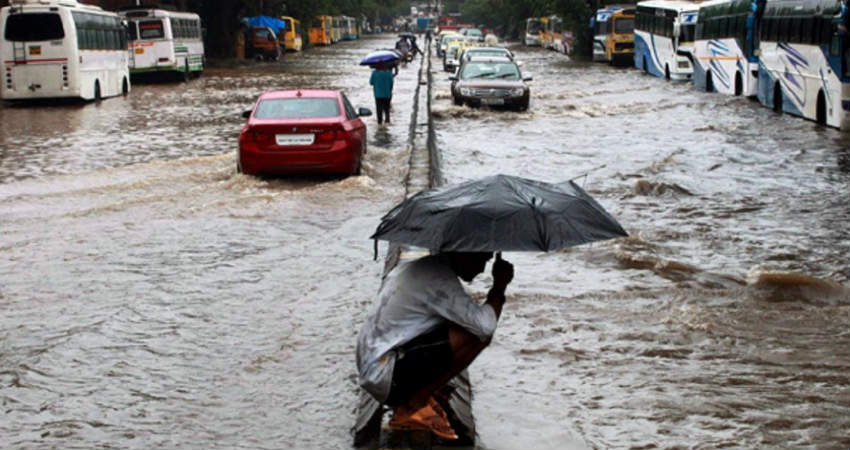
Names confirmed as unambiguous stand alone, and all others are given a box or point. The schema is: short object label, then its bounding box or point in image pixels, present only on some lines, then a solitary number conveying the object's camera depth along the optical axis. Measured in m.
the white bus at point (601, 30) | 59.88
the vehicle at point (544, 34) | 88.56
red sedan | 16.09
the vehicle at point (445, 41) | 60.08
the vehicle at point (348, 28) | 119.19
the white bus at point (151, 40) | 45.25
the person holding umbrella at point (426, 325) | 5.38
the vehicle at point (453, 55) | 52.97
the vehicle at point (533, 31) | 96.54
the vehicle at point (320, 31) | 97.94
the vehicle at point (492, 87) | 29.09
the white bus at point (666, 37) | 42.31
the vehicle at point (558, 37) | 72.28
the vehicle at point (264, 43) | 69.12
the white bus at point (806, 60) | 22.06
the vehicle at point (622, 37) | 56.72
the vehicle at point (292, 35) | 81.81
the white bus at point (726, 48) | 32.03
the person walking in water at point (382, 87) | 23.23
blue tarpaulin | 71.88
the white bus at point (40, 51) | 32.69
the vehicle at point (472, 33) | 79.10
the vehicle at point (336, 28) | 108.75
